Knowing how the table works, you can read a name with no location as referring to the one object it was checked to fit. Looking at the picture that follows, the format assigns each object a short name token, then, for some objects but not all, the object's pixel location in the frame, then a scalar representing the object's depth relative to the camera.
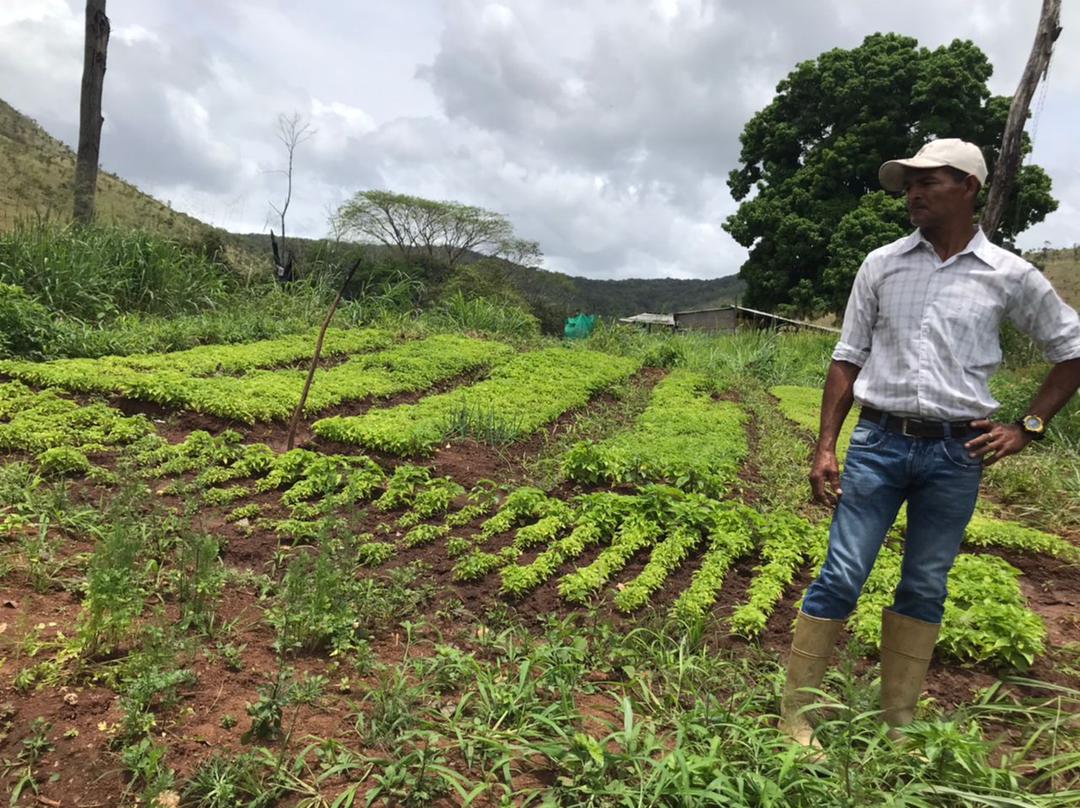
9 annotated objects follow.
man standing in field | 2.11
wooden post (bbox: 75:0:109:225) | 10.73
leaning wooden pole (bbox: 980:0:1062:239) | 8.05
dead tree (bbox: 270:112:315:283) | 11.12
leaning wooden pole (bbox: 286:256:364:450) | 4.43
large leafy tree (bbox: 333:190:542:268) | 35.47
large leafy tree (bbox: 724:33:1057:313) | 19.81
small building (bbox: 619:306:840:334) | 18.52
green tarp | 14.55
